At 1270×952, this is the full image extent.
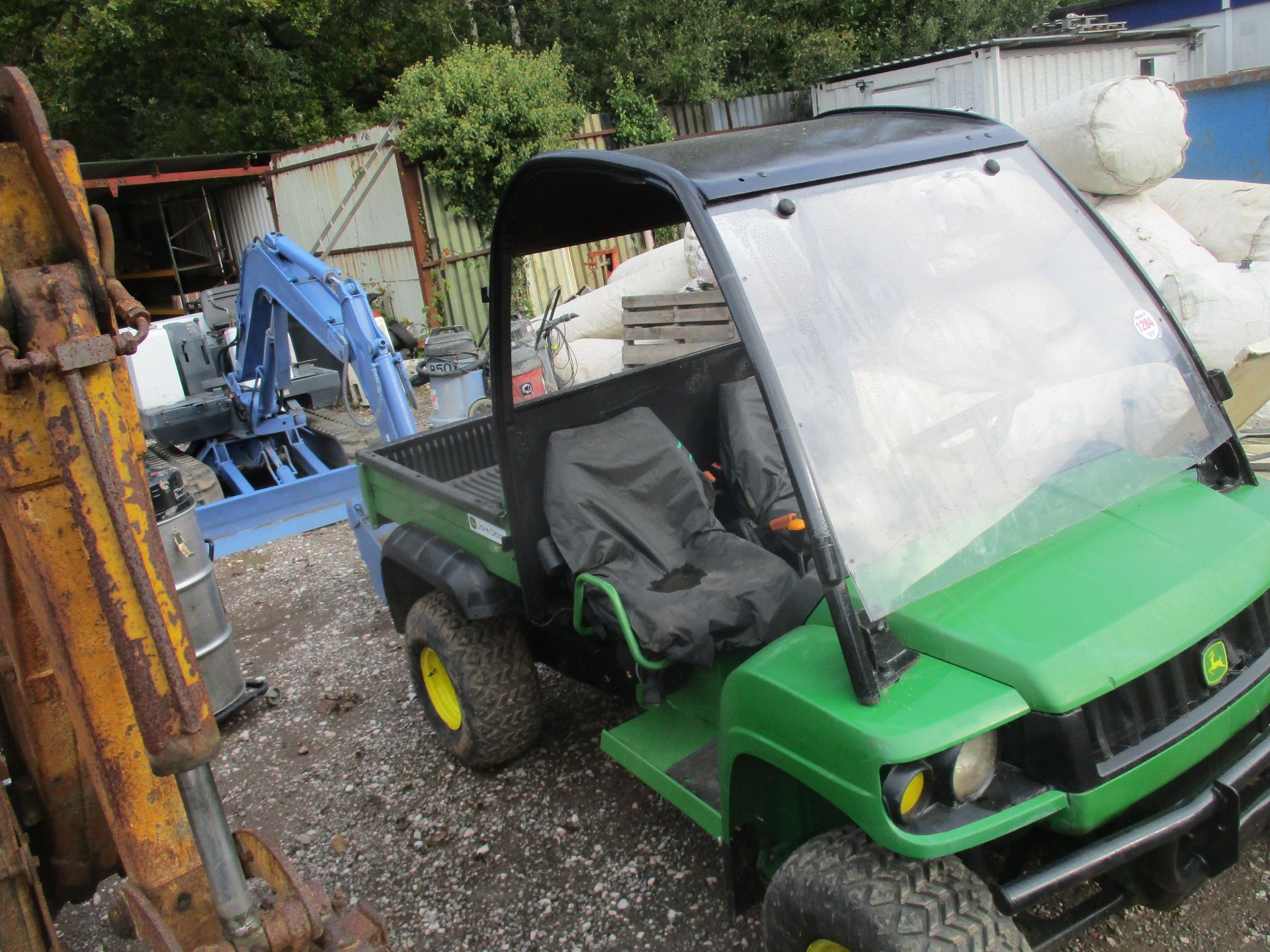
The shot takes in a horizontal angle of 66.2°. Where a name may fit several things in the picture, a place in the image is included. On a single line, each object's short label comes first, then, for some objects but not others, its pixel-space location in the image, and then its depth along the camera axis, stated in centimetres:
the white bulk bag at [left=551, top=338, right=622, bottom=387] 749
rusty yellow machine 155
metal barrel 384
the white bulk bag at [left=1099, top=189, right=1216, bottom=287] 527
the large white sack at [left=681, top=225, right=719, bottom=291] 779
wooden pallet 633
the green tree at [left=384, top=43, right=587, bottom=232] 1176
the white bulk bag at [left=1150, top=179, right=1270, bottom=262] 541
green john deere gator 181
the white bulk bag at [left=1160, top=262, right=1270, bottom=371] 418
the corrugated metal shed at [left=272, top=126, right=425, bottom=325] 1240
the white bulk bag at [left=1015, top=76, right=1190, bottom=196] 544
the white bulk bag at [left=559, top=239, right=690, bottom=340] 859
